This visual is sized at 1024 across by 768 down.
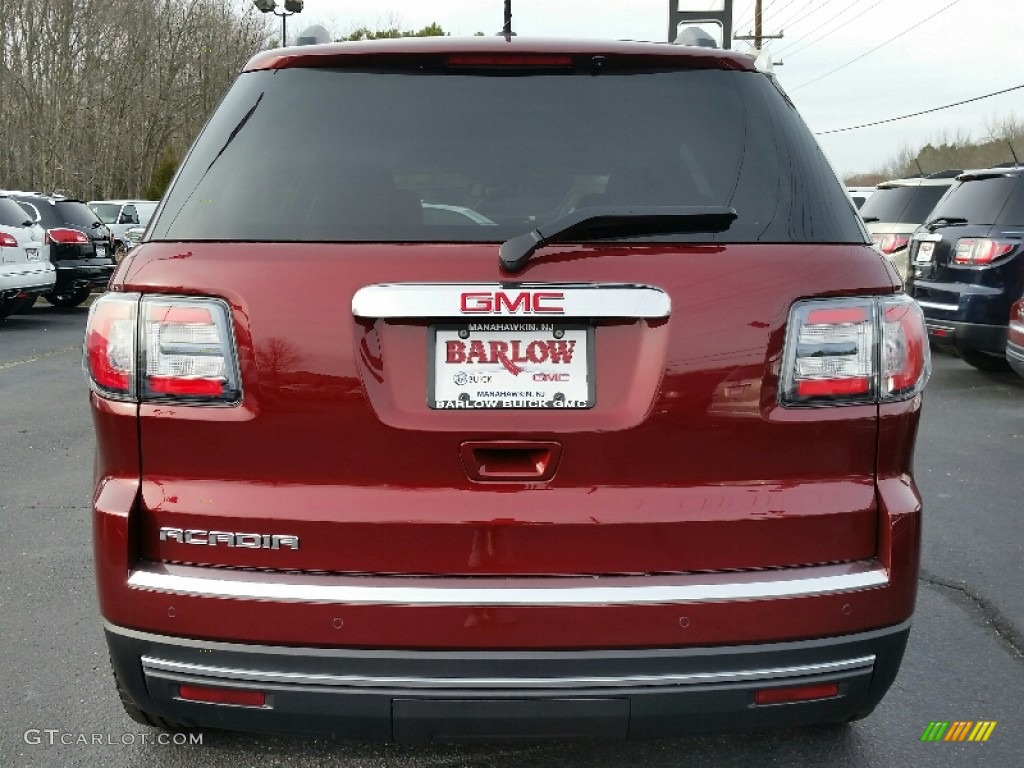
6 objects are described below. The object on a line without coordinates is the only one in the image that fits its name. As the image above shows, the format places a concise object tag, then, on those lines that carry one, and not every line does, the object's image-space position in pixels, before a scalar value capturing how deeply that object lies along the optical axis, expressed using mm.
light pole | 29881
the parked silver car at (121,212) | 27875
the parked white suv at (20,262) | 14000
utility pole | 47750
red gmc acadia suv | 2107
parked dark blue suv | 9359
